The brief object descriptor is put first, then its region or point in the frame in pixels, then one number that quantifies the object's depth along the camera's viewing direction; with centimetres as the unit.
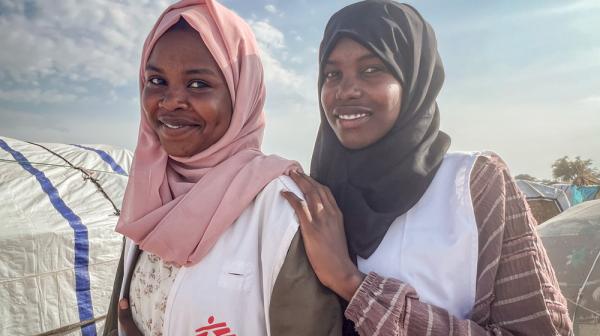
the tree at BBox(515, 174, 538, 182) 1802
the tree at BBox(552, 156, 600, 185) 2094
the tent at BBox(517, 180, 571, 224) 1078
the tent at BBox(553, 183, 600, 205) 1233
